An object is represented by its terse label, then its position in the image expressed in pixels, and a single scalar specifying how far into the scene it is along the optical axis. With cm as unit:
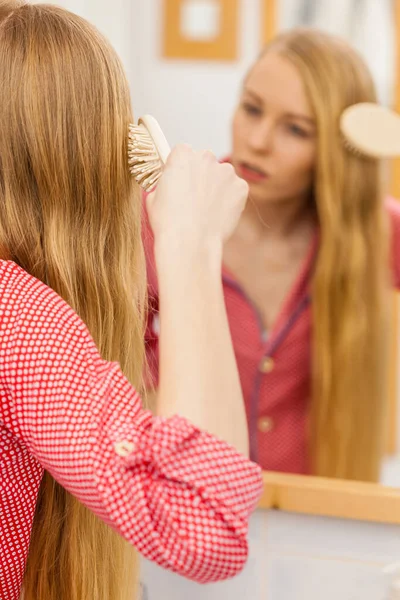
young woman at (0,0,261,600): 144
